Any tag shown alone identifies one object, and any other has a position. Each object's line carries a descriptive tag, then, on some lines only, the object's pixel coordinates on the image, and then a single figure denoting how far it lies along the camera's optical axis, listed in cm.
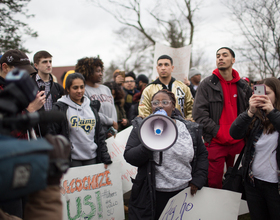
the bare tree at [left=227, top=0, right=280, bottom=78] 777
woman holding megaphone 206
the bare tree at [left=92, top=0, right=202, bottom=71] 1505
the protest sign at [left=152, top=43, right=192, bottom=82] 447
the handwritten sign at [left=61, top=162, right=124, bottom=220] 268
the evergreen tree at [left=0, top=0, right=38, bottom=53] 656
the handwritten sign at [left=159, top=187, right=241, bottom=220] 220
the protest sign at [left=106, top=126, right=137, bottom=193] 348
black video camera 73
